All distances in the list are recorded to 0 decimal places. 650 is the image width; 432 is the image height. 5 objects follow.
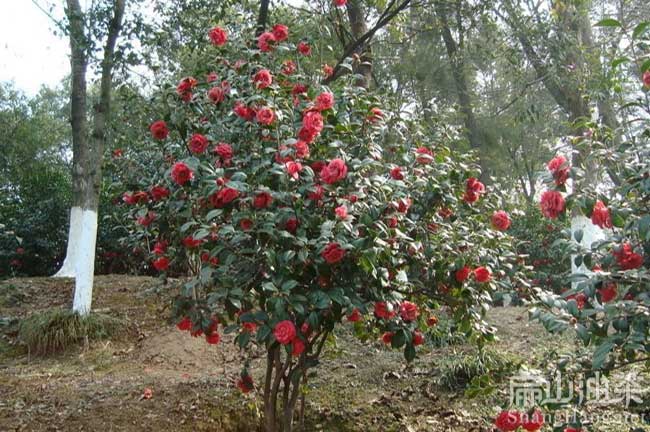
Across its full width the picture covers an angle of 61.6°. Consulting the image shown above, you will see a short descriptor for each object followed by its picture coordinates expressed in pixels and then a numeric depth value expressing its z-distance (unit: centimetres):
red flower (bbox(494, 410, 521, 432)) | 179
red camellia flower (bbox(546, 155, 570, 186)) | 175
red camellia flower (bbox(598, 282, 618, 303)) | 171
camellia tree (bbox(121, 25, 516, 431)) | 194
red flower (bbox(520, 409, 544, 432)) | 178
